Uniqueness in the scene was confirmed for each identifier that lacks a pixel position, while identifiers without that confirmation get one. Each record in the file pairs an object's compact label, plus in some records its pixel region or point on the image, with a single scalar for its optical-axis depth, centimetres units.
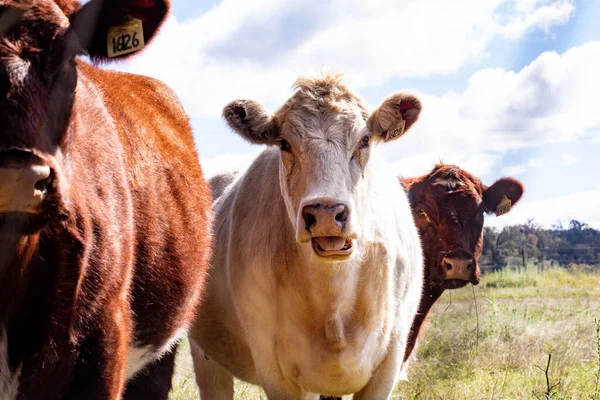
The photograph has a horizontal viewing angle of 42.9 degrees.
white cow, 483
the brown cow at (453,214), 716
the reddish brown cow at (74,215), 278
